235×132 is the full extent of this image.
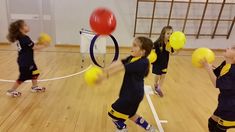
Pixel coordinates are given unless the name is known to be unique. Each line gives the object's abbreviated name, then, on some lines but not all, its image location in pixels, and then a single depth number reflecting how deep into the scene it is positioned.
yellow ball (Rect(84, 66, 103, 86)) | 1.26
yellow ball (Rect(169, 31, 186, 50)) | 2.21
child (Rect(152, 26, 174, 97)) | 2.40
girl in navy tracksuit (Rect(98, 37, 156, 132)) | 1.42
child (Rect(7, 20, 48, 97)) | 2.22
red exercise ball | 1.85
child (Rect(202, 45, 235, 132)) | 1.29
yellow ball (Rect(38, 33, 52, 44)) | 2.40
